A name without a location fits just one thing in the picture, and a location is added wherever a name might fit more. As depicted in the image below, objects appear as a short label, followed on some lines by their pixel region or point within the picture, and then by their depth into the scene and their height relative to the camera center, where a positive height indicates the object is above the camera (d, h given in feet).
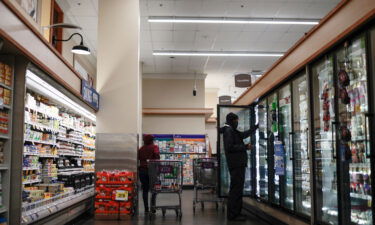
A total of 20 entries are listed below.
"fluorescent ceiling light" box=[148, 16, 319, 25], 35.48 +11.68
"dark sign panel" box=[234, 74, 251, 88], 36.82 +6.63
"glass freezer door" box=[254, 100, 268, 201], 24.52 +0.06
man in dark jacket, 22.40 -0.67
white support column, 25.11 +4.48
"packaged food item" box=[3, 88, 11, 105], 13.70 +1.95
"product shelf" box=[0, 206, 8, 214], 13.20 -1.85
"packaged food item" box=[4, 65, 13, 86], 13.69 +2.62
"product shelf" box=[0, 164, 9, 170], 13.44 -0.46
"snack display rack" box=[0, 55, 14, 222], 13.51 +0.93
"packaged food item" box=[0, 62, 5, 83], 13.46 +2.69
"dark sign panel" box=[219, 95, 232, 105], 45.04 +6.00
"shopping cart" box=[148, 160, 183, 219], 23.94 -1.37
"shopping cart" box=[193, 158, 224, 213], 29.48 -1.50
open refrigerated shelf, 17.10 -0.11
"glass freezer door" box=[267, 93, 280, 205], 22.03 +0.60
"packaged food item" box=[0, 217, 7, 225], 13.10 -2.21
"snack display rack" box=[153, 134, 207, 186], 53.62 +0.52
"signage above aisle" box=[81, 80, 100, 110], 21.75 +3.29
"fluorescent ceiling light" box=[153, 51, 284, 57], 46.65 +11.53
